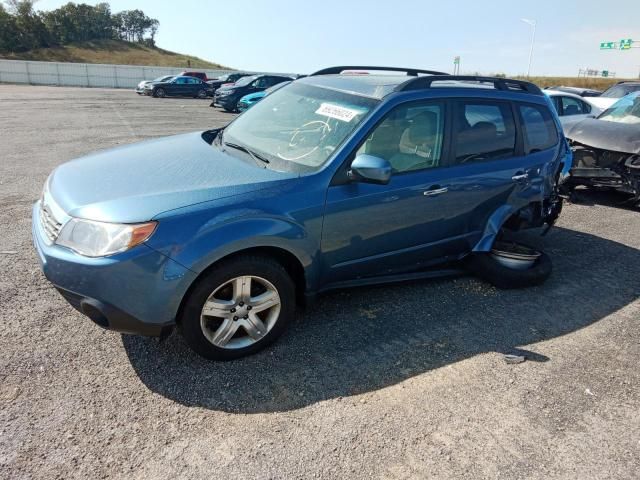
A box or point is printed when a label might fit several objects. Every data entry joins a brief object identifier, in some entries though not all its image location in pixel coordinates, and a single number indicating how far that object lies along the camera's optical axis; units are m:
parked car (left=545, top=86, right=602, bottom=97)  17.60
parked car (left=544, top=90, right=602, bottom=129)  10.52
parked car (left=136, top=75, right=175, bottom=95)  28.72
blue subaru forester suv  2.67
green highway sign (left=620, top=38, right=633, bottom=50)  55.53
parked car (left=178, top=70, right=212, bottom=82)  33.81
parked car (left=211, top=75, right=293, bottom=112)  20.70
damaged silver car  7.17
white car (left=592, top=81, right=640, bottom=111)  14.02
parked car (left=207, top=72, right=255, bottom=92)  29.04
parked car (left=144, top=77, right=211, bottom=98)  28.33
